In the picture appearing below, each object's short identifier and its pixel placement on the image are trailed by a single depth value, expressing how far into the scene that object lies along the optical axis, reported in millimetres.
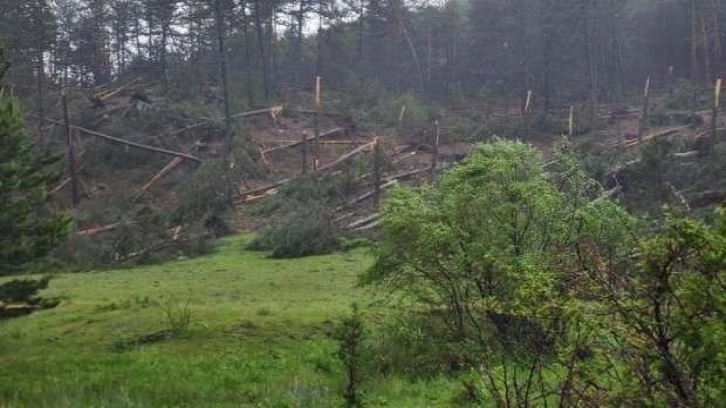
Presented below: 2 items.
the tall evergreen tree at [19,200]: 12195
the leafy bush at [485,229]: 11359
